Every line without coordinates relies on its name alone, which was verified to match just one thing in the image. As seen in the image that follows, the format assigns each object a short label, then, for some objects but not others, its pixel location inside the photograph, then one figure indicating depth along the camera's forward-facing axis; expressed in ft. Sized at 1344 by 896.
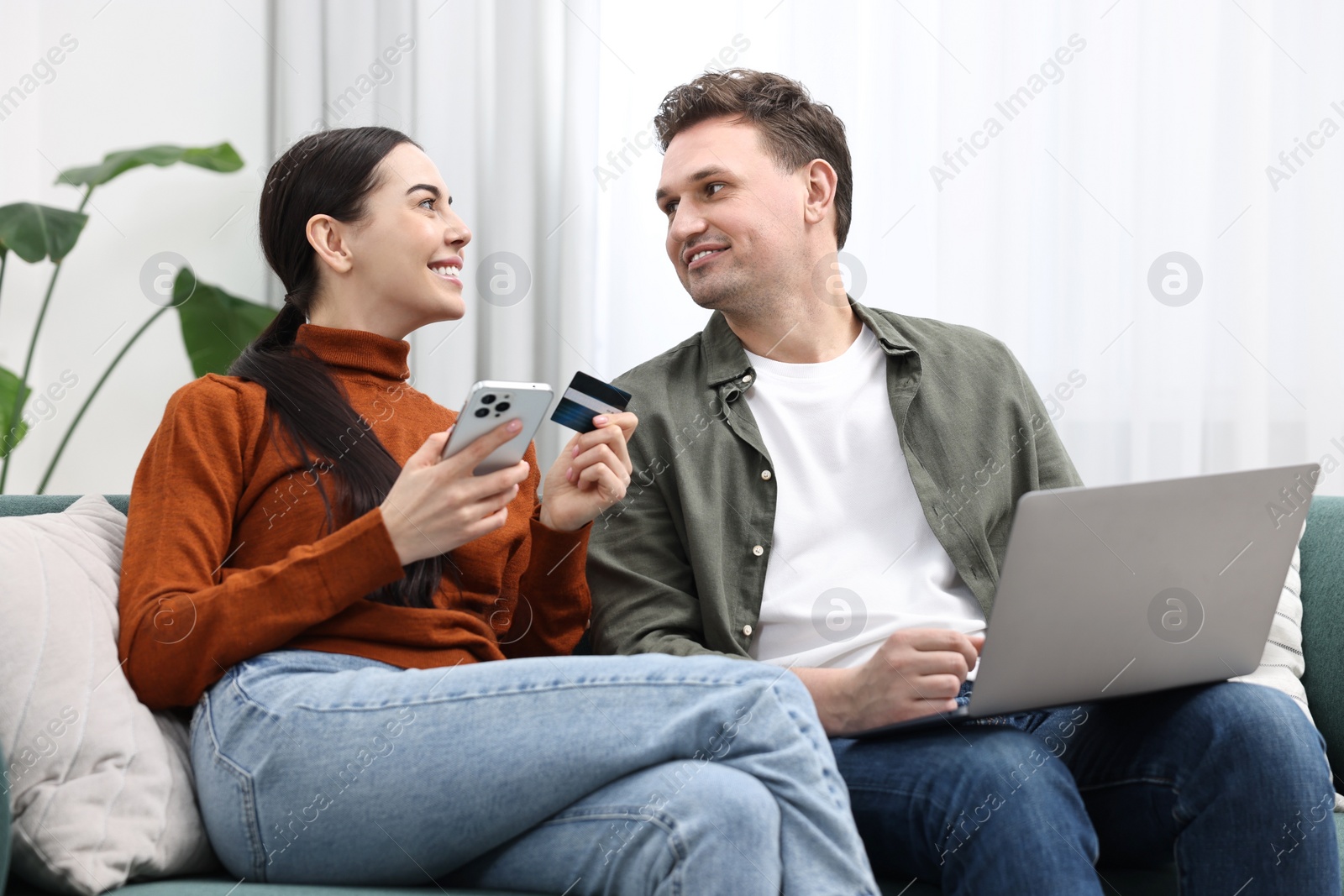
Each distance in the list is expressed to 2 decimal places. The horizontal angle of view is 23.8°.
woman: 8.99
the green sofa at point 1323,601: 10.53
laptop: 9.12
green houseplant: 12.15
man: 9.33
